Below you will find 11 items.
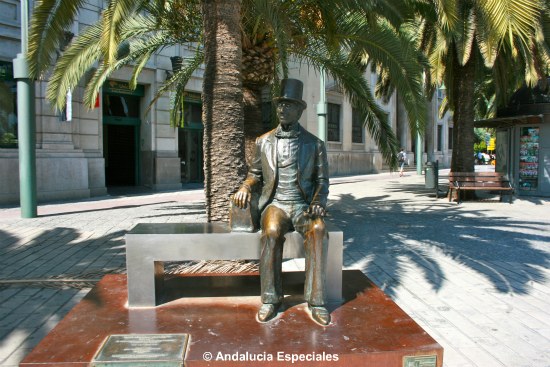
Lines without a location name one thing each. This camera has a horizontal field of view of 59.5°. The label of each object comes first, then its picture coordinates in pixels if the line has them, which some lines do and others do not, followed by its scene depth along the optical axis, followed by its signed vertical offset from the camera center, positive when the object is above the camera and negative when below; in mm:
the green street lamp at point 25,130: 10742 +693
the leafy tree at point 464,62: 12211 +2828
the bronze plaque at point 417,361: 3014 -1263
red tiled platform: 3002 -1189
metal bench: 3770 -698
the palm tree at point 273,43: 5914 +1932
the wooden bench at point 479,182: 13805 -652
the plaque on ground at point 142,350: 2881 -1196
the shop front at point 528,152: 15562 +256
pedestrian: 27900 -15
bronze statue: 3562 -297
